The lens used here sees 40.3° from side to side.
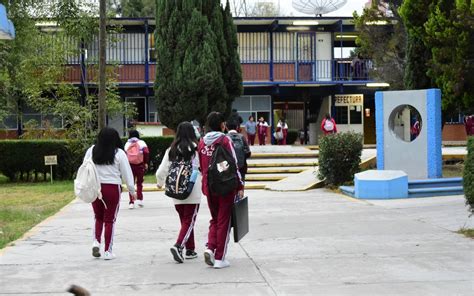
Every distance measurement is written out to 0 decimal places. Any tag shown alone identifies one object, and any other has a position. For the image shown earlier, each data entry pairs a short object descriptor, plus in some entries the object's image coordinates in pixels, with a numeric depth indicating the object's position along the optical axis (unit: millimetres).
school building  30734
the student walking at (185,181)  7738
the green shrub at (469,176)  8875
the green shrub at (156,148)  22594
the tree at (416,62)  18438
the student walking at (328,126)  24178
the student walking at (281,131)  30594
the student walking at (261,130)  29278
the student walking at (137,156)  13836
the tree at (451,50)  15336
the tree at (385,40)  21031
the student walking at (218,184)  7363
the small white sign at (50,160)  20625
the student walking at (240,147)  11250
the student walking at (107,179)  8109
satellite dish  30547
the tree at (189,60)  22094
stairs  19188
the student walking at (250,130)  28375
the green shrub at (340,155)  16562
